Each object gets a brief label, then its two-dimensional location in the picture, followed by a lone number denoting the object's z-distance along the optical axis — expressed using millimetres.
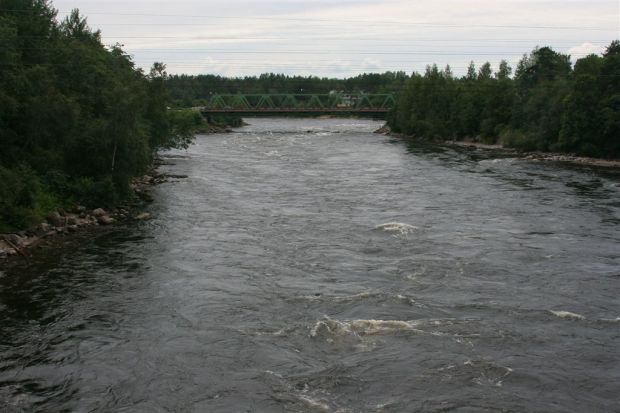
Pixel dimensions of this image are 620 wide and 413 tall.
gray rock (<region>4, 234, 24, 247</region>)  29094
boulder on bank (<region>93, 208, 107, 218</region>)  36812
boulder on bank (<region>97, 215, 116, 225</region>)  36219
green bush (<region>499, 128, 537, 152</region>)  79188
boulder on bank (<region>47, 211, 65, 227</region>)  33500
